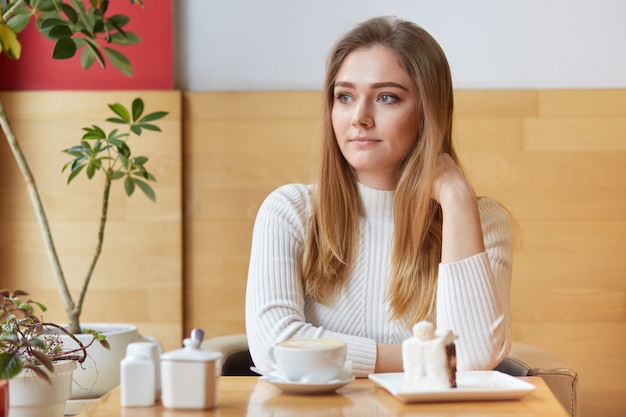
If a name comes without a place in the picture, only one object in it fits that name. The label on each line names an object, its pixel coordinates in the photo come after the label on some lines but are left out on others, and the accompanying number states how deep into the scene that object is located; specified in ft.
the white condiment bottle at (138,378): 5.84
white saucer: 6.04
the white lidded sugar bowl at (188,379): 5.77
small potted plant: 7.08
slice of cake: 5.98
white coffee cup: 6.05
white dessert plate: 5.90
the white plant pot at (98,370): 8.77
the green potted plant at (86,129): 8.33
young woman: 7.83
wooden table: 5.73
